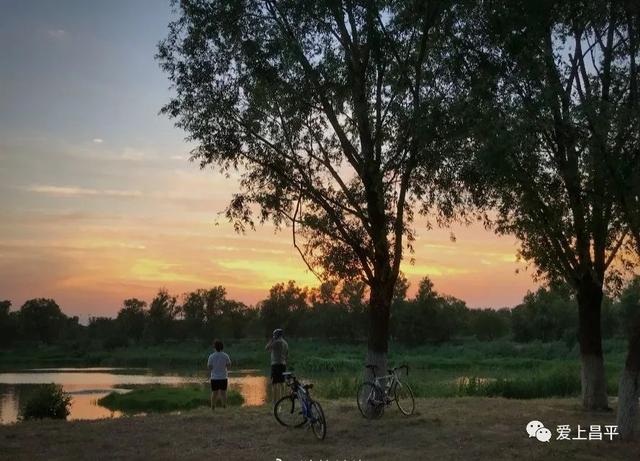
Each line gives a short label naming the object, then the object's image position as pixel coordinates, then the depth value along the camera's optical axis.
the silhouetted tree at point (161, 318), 98.56
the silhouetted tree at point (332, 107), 13.20
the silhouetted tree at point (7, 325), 86.75
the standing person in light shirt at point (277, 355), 14.90
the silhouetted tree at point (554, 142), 11.80
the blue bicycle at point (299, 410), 11.25
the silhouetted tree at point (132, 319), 100.88
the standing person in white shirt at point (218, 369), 15.54
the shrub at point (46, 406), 15.73
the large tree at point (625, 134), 10.84
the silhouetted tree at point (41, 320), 95.56
